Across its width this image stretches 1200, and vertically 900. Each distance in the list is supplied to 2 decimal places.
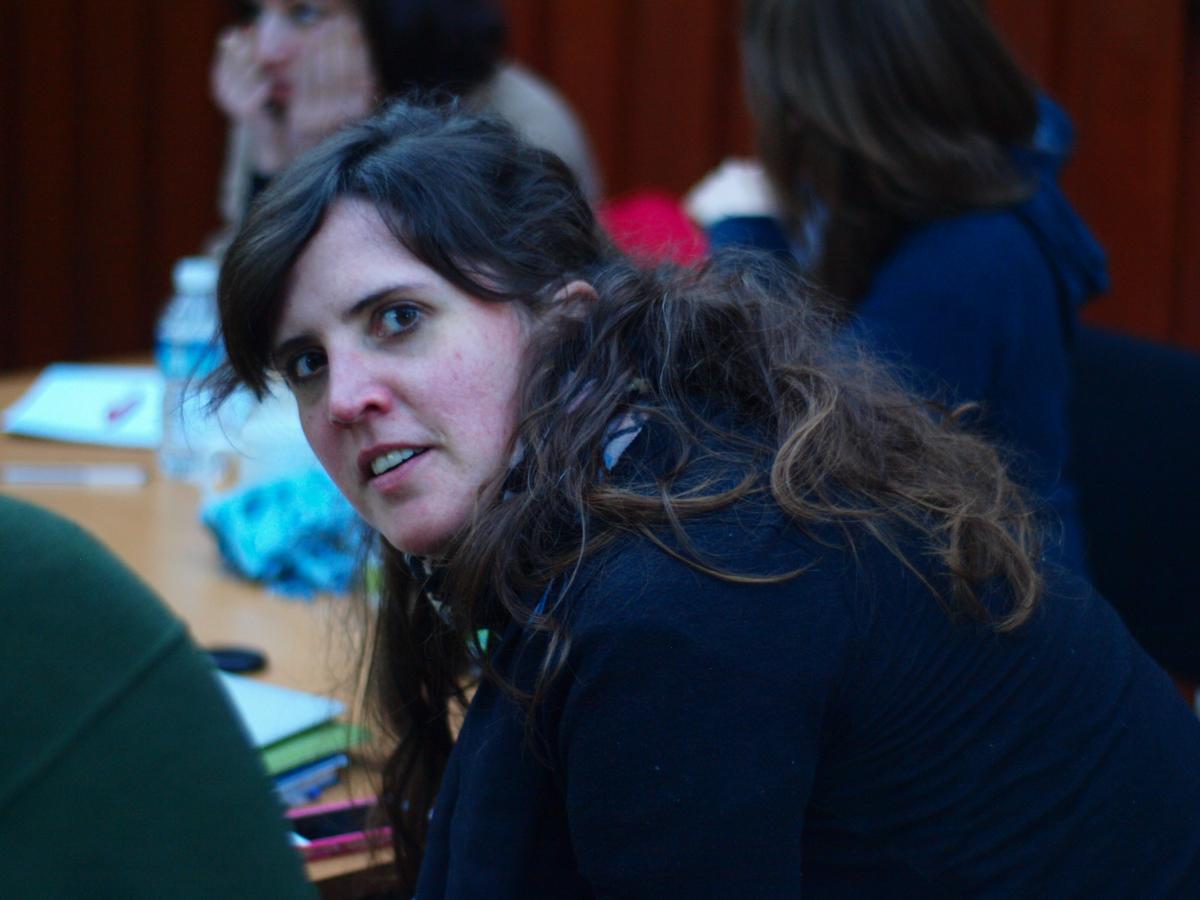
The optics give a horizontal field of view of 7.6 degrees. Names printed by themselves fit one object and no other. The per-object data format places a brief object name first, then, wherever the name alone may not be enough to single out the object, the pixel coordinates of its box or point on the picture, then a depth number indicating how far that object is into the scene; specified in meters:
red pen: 5.81
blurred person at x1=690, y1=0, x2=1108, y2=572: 4.86
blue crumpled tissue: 4.87
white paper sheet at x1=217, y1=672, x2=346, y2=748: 4.56
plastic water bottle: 5.23
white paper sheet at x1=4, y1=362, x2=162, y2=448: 5.66
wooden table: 4.65
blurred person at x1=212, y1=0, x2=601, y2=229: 6.08
